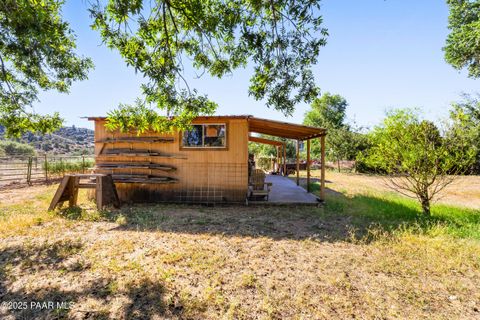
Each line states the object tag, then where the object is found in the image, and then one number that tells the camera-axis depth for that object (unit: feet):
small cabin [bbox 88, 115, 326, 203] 26.21
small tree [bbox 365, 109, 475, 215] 19.12
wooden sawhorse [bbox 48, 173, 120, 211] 22.16
